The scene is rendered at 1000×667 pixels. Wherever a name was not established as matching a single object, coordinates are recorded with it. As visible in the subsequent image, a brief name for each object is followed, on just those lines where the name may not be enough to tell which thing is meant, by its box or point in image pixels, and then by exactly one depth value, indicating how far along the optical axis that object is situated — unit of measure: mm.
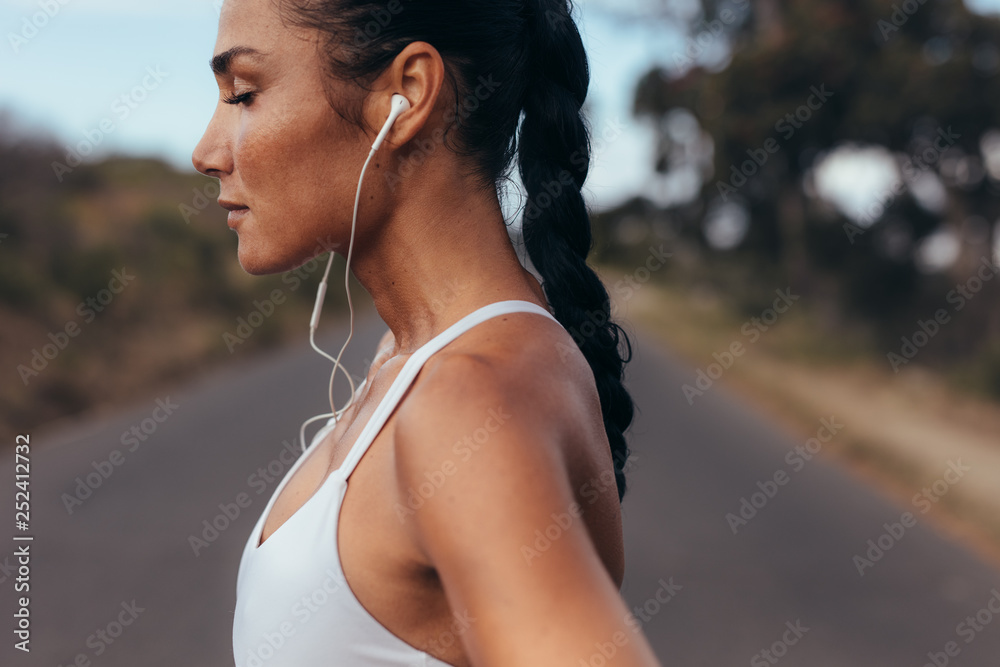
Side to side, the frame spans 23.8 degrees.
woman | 1227
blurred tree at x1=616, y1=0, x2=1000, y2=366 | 11180
